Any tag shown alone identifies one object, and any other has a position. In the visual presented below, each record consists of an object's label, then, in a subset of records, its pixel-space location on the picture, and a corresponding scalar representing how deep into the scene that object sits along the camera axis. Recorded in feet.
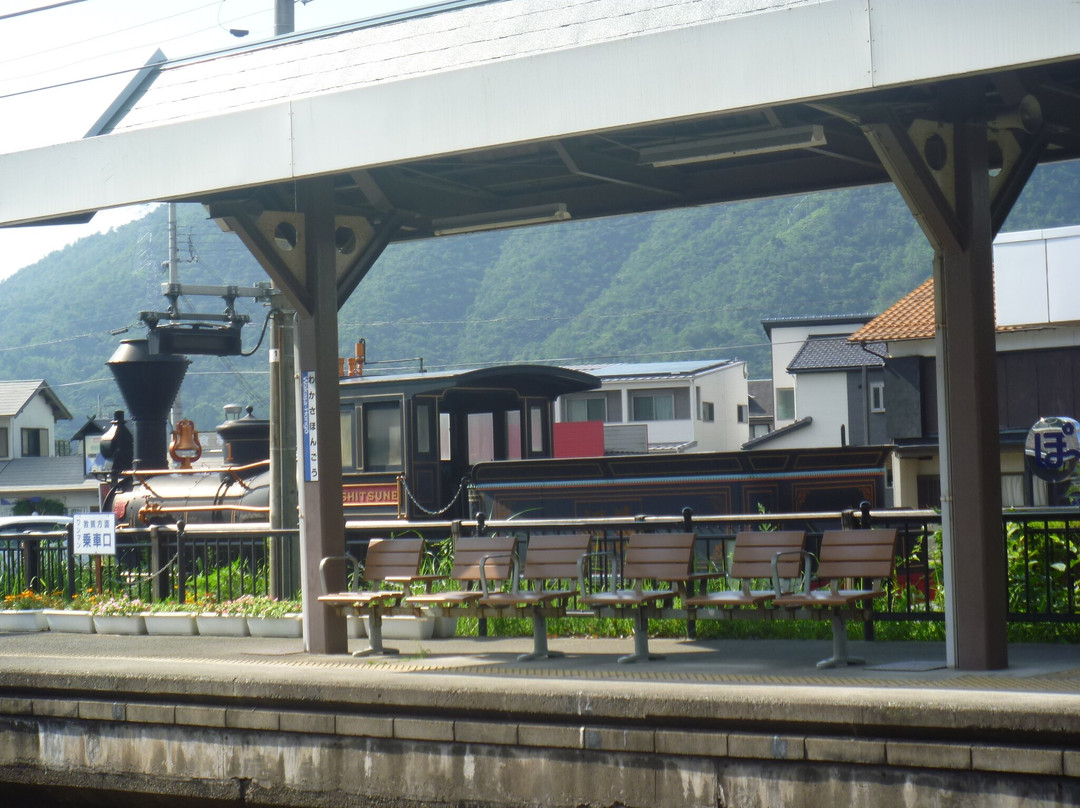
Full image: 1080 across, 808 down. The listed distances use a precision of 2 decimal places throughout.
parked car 76.84
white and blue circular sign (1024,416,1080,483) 53.67
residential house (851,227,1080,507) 80.38
